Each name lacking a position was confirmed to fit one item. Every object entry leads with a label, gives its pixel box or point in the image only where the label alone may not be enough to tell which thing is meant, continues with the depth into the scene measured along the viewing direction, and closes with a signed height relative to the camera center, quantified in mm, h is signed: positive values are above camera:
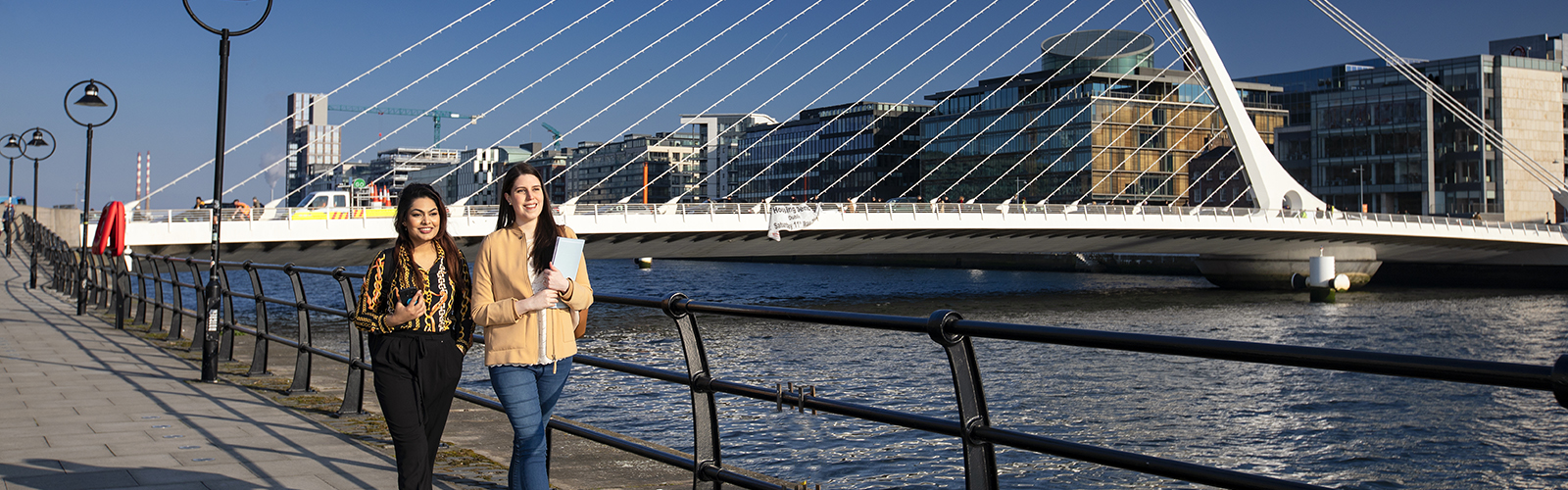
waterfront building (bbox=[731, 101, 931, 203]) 97062 +9966
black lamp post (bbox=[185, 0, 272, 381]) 7930 +0
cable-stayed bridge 29797 +1446
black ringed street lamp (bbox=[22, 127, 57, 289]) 24684 +2805
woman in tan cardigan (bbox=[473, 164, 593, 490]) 3537 -97
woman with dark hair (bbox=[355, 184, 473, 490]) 3746 -172
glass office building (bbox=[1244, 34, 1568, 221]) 64938 +7217
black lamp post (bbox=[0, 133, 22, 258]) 31406 +3189
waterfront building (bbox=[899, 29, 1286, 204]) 77125 +9236
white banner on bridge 33250 +1431
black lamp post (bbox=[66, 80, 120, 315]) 15906 +1426
